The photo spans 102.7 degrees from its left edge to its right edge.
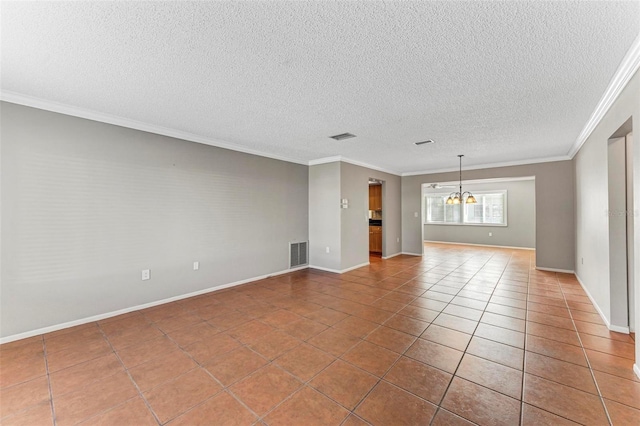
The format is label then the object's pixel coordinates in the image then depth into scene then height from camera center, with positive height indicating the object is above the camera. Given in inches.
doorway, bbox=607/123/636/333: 107.7 -8.5
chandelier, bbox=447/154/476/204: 242.7 +12.5
